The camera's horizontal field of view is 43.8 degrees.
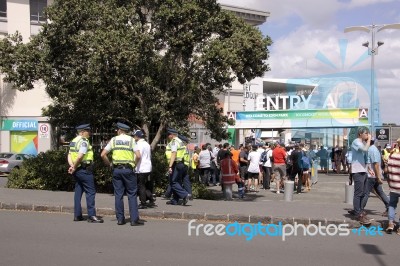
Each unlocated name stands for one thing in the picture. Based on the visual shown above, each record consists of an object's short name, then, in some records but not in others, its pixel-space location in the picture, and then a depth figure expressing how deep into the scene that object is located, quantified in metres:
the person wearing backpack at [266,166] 19.47
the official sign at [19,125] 35.00
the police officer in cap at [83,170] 9.57
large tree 12.15
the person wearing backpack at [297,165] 17.66
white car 26.64
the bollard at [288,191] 14.43
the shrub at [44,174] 14.73
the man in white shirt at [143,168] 10.86
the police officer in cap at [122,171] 9.28
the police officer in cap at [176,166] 11.52
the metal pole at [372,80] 23.88
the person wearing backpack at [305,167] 18.00
